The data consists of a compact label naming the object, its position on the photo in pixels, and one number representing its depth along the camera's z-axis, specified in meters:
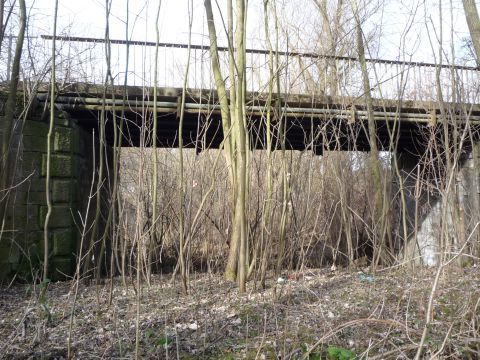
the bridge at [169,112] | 6.66
